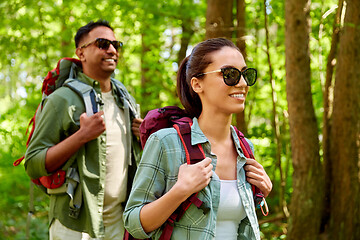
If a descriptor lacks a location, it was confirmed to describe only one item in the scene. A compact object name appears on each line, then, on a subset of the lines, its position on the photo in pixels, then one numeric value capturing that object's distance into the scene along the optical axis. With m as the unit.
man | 3.15
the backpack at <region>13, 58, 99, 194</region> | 3.21
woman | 1.90
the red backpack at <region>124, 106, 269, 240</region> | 1.93
